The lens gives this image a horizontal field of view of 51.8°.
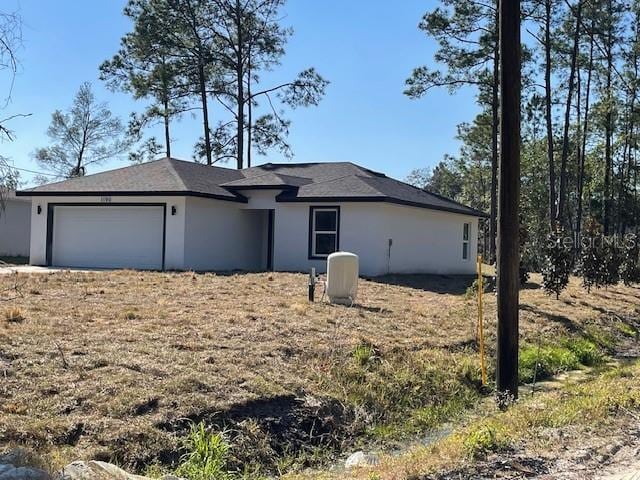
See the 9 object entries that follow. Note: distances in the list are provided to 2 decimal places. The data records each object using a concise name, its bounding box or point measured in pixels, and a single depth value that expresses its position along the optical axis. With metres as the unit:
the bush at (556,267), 17.30
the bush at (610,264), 20.72
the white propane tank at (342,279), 13.59
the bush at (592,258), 20.20
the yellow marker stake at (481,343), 9.20
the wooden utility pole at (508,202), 8.09
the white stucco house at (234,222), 20.42
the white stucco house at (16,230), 30.12
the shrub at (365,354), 9.38
